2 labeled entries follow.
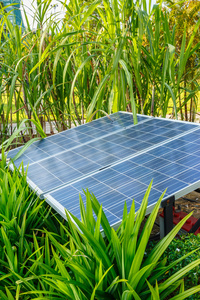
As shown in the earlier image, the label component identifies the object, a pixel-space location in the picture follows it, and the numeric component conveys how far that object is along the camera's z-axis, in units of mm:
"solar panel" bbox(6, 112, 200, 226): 1845
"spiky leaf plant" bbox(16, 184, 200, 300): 1382
